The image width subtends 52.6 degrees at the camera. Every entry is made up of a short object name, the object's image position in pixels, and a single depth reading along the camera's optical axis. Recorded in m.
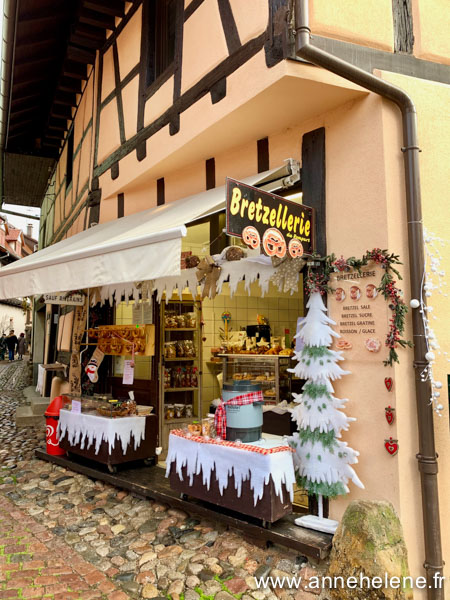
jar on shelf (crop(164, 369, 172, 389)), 6.39
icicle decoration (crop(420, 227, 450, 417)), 3.53
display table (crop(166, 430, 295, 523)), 3.69
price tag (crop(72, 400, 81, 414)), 5.97
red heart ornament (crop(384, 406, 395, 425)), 3.49
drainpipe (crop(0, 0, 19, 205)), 6.31
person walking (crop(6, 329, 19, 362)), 26.91
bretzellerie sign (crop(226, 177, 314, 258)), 3.21
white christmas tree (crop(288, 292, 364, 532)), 3.72
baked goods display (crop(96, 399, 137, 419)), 5.57
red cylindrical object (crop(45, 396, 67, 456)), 6.30
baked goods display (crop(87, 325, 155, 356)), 6.21
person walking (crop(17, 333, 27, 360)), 30.34
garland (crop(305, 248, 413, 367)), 3.53
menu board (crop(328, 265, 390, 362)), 3.65
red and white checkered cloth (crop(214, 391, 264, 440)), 4.11
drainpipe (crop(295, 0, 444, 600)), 3.41
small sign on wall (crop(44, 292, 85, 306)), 7.32
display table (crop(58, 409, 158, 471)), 5.41
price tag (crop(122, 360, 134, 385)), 6.43
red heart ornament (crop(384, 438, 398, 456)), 3.47
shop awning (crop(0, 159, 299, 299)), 3.62
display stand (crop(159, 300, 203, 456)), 6.33
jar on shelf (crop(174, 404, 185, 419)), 6.43
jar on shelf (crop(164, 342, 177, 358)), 6.40
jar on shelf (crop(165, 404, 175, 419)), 6.38
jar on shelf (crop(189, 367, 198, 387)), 6.62
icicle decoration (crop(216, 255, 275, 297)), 4.32
